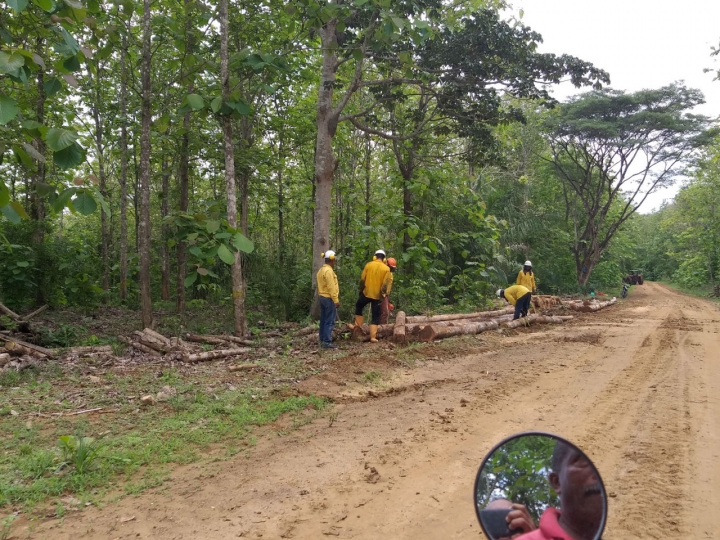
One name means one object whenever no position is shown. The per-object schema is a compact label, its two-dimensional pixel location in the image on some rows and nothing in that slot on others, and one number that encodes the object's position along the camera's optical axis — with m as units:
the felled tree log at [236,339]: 10.30
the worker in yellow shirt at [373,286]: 10.93
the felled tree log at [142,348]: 9.12
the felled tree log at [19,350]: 8.45
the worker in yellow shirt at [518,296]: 13.80
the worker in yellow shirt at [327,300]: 9.95
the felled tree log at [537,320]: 13.19
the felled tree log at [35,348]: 8.61
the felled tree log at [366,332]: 10.73
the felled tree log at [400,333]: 10.41
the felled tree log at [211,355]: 8.79
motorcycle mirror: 1.73
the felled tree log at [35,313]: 10.46
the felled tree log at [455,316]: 12.55
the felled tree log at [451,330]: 10.55
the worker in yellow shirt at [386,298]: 11.00
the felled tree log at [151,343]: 9.19
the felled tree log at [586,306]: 18.91
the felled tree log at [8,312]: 10.08
